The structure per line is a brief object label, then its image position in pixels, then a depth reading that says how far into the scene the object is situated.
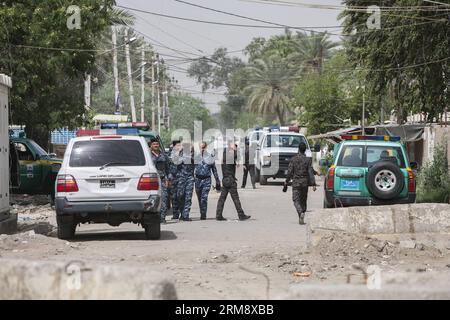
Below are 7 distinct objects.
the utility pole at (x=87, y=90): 42.75
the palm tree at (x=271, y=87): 88.44
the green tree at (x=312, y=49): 79.74
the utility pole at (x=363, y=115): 43.17
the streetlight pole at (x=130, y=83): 51.52
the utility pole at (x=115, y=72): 45.72
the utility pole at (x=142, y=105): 61.21
